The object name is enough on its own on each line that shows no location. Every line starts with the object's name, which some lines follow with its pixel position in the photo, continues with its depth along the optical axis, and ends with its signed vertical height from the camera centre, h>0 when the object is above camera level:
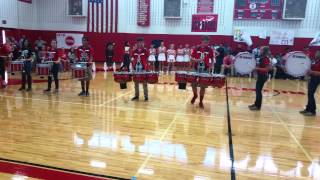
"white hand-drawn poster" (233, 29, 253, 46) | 19.93 +1.14
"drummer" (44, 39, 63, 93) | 10.46 -0.34
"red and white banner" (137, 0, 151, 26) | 21.68 +2.70
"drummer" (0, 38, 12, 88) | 11.14 -0.29
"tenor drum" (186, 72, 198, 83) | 8.47 -0.69
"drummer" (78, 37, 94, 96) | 9.90 -0.19
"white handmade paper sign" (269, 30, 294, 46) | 19.38 +1.11
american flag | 22.56 +2.51
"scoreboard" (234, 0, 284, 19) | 19.22 +2.85
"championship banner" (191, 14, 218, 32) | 20.58 +2.00
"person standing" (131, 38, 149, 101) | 9.05 -0.22
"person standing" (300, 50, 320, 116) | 8.19 -0.81
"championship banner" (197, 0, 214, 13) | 20.48 +3.11
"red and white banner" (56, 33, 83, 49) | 22.82 +0.72
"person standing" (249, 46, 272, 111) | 8.60 -0.39
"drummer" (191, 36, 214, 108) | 8.52 -0.12
